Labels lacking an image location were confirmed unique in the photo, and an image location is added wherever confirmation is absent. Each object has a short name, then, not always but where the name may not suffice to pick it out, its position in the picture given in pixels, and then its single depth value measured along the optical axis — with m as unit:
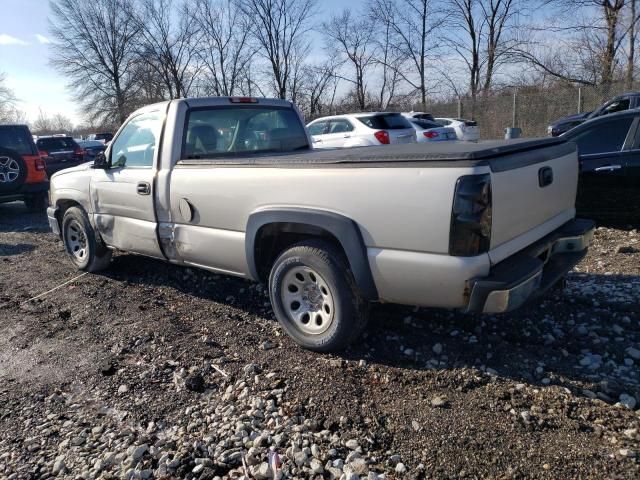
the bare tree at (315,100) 37.19
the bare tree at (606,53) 25.88
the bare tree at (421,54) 35.62
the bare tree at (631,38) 24.95
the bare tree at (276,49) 39.22
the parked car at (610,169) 5.78
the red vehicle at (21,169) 9.30
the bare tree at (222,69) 40.78
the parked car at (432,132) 14.41
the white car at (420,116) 17.42
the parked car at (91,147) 21.20
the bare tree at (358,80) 38.34
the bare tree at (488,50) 33.31
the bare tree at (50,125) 69.88
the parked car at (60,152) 15.48
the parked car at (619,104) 13.56
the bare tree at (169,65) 40.97
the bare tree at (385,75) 36.88
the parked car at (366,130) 12.42
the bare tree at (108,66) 44.03
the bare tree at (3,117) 43.25
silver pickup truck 2.64
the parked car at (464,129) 18.73
